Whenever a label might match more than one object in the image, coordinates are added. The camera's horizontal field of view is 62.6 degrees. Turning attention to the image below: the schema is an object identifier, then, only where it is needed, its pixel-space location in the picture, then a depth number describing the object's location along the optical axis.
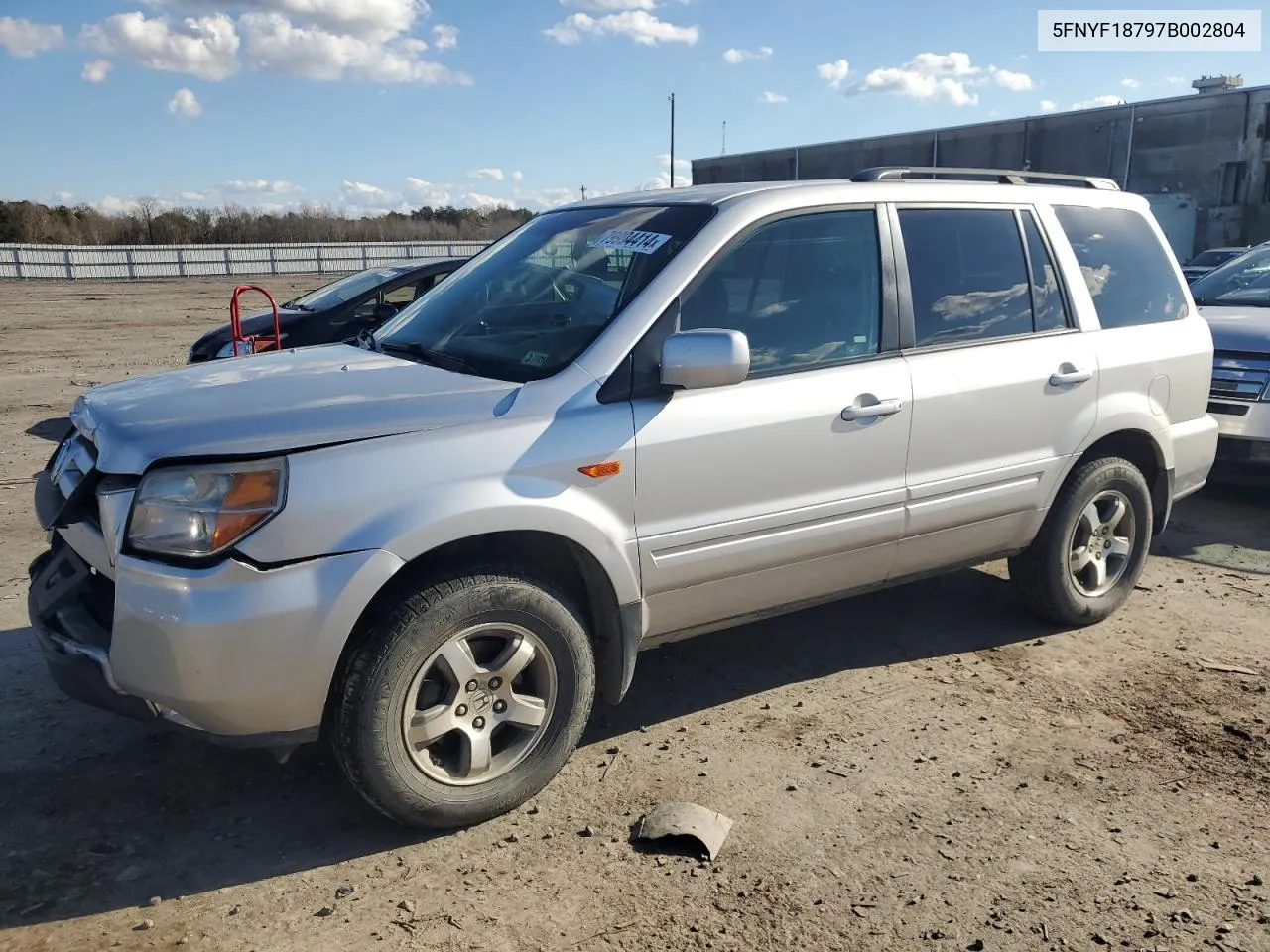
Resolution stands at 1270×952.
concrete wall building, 32.88
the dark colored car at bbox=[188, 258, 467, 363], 9.79
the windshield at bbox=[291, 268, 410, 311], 10.41
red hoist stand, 9.09
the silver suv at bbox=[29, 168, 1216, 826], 2.79
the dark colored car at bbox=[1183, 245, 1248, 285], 15.40
